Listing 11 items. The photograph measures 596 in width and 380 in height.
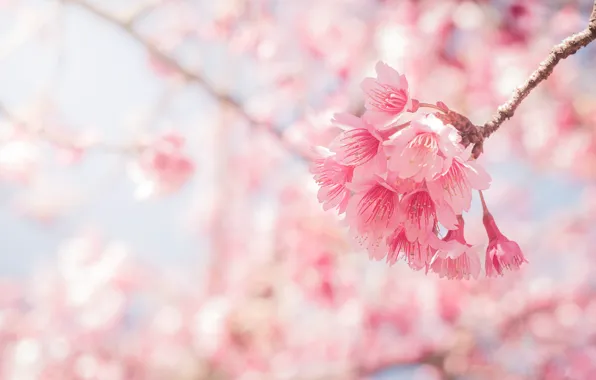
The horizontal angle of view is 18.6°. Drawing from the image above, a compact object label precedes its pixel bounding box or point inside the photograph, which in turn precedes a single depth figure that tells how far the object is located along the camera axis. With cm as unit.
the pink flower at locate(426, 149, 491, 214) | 61
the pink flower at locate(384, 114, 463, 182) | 60
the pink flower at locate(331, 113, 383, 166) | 61
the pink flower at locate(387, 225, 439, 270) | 62
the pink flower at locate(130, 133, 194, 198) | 106
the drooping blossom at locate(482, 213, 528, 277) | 63
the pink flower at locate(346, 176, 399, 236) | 61
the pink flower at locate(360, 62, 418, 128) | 62
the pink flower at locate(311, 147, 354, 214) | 62
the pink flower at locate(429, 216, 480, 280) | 62
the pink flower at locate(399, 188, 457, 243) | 61
